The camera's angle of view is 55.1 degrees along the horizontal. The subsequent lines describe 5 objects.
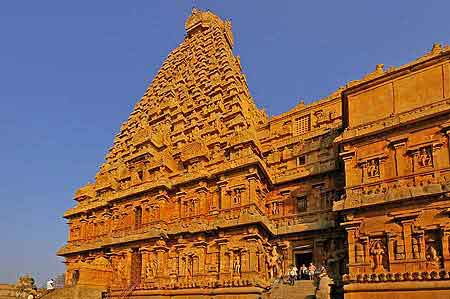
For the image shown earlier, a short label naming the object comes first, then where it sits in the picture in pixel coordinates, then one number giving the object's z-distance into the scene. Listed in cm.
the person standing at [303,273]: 2786
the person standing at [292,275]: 2671
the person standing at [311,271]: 2693
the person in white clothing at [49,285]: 3928
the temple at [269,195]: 2339
